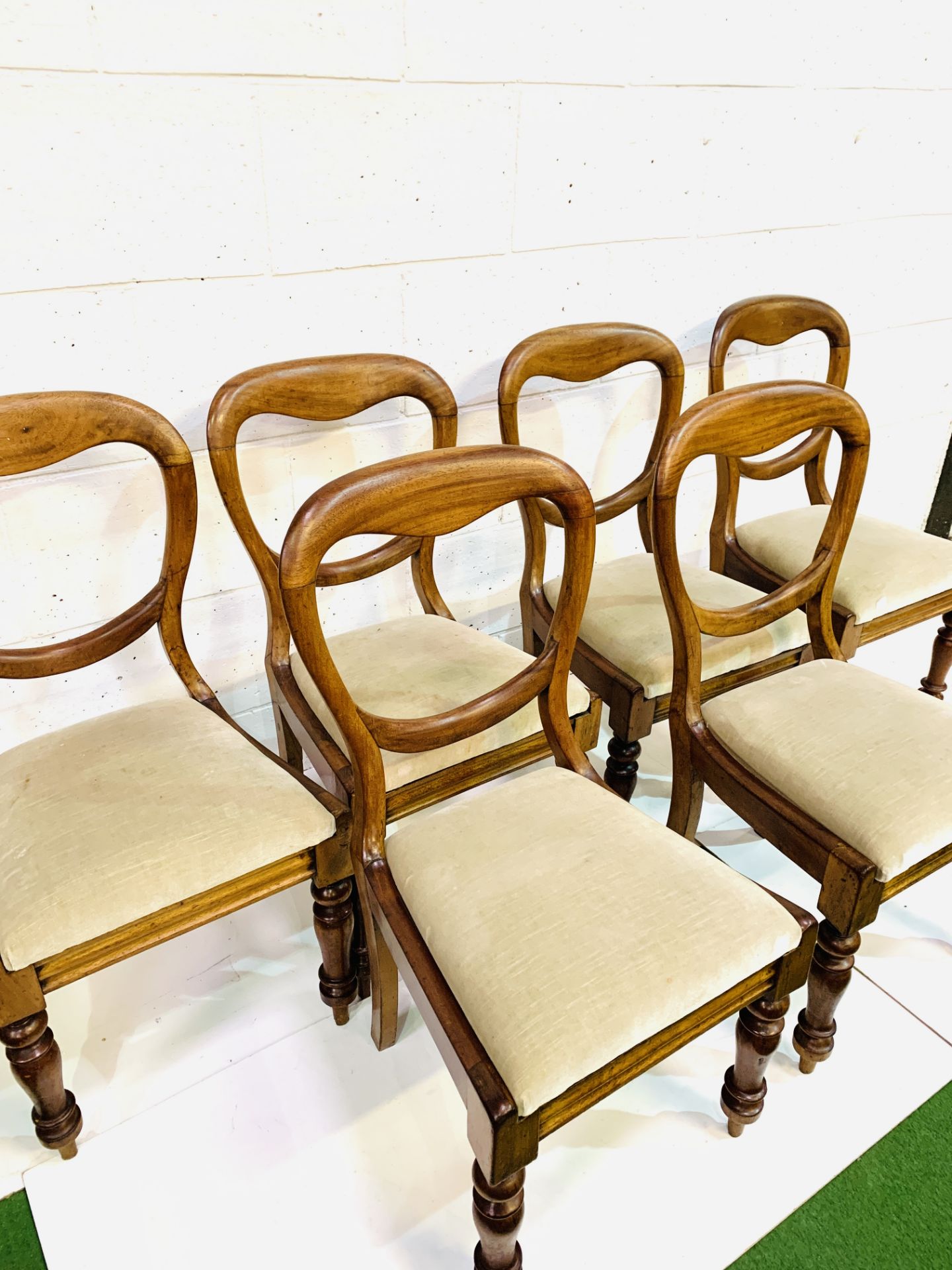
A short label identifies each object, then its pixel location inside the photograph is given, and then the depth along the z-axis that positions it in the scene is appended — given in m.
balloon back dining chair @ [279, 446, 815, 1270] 0.94
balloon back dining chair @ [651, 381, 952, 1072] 1.22
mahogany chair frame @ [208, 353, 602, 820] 1.34
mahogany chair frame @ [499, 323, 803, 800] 1.58
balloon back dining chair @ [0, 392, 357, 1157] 1.07
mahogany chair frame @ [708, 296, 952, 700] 1.83
